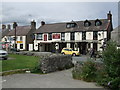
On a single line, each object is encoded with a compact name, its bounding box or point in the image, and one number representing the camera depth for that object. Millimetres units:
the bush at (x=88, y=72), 9555
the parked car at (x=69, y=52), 30897
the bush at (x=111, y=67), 7981
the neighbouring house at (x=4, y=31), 54719
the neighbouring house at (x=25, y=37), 48531
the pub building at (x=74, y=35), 35034
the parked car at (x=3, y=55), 17612
